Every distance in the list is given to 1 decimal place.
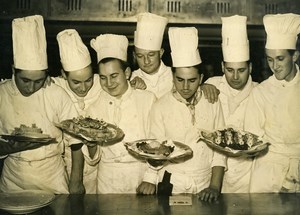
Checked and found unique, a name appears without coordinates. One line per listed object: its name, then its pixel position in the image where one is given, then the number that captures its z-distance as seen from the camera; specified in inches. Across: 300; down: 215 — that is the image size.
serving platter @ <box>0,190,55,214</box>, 94.0
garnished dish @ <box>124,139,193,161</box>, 103.7
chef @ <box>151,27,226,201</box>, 109.6
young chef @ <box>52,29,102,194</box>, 107.7
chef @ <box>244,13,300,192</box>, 111.6
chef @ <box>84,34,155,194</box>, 110.7
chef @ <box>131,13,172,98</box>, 108.0
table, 96.0
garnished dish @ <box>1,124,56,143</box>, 107.8
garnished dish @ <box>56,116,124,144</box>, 106.5
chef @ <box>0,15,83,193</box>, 109.3
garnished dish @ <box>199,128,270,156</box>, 104.4
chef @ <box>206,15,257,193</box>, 108.7
